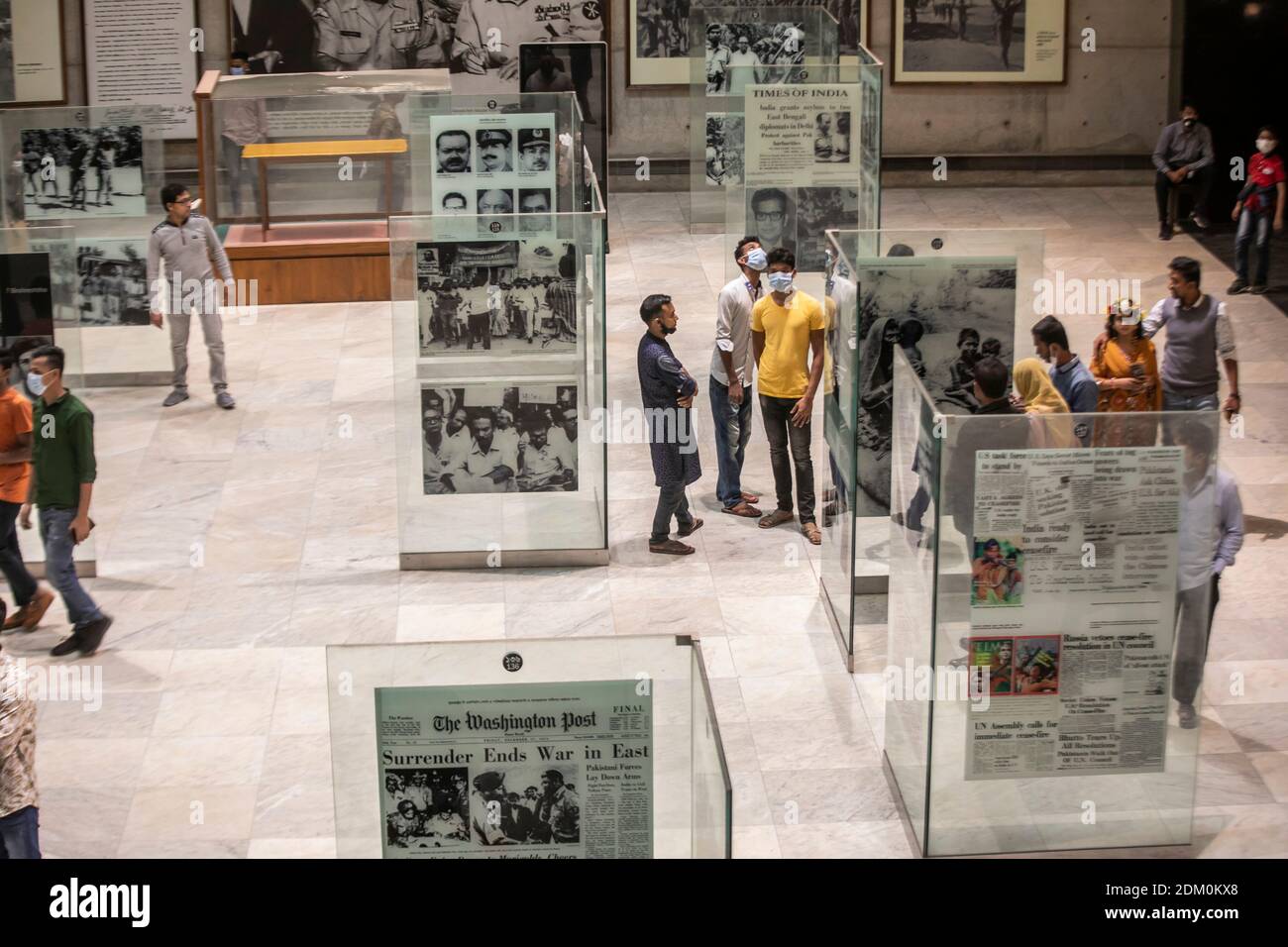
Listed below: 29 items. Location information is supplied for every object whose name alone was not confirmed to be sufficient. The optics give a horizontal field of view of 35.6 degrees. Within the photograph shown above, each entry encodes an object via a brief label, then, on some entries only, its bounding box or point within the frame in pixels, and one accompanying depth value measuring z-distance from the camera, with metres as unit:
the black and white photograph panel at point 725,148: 18.00
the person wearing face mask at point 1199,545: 8.85
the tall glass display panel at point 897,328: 11.44
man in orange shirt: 11.50
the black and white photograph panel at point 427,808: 7.07
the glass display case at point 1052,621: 8.77
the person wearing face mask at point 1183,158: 20.17
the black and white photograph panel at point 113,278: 16.20
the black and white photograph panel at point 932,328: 11.45
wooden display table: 18.73
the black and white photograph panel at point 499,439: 12.67
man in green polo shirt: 11.50
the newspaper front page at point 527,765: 7.02
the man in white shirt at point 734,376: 13.47
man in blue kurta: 12.56
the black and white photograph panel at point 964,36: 22.47
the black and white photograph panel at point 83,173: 16.66
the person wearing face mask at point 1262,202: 18.02
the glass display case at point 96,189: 16.45
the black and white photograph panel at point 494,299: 12.38
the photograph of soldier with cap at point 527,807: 7.03
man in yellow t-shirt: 12.79
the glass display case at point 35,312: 12.79
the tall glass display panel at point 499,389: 12.39
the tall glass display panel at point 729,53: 19.03
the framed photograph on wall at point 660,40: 22.52
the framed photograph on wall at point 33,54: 22.16
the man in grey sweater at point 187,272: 15.77
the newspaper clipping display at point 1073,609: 8.77
